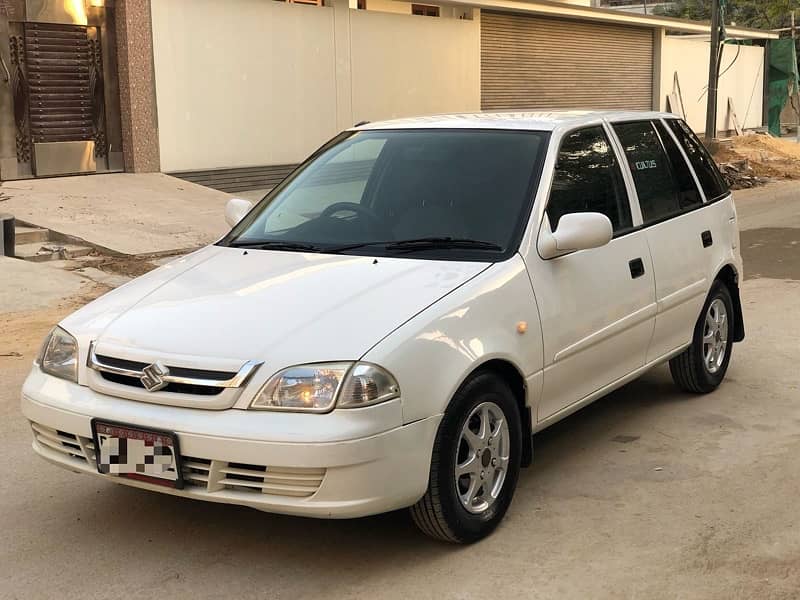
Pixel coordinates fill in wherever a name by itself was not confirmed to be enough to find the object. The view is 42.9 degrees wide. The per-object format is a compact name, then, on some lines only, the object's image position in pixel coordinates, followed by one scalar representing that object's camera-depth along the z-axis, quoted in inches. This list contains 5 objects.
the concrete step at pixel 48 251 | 423.8
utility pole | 880.9
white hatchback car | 135.4
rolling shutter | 900.0
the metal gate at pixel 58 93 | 553.0
